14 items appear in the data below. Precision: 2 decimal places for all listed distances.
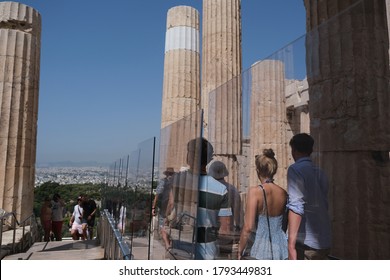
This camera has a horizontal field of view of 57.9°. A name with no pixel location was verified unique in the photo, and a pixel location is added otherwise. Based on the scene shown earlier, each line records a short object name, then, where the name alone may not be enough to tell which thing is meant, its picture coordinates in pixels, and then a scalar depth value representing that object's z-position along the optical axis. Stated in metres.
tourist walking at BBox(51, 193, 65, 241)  12.37
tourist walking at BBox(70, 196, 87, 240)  11.95
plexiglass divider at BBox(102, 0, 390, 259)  3.11
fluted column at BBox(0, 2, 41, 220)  10.31
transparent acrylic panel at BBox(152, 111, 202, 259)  4.44
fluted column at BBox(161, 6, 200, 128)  14.01
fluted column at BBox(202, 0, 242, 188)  12.21
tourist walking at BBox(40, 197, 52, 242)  12.11
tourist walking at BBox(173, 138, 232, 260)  3.95
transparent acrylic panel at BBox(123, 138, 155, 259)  5.52
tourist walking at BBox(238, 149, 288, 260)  3.14
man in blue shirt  2.87
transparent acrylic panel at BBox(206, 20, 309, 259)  3.24
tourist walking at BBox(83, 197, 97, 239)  12.94
